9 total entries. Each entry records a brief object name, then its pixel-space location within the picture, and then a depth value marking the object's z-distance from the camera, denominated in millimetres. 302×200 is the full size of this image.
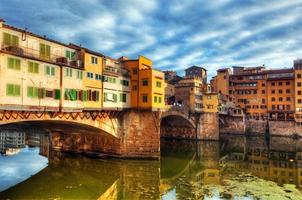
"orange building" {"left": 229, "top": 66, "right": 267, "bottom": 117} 96694
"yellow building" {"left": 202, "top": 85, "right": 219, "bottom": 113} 74631
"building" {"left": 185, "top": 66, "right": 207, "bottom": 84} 113312
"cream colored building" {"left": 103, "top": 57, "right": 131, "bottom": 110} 39250
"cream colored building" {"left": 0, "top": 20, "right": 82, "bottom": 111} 25623
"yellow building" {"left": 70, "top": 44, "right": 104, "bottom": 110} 35344
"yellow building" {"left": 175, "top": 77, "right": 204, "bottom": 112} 72750
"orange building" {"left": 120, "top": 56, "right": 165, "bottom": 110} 43469
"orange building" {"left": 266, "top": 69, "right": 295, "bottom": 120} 90625
